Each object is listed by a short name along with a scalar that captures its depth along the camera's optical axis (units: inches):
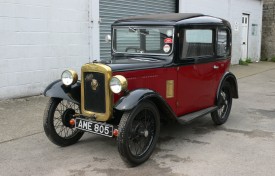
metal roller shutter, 362.0
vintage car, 161.0
